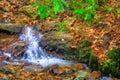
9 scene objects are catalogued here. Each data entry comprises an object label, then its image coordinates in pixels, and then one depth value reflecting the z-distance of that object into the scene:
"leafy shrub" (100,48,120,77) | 7.92
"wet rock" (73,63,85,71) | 8.32
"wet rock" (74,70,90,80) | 7.60
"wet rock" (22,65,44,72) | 8.20
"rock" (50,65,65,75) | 7.98
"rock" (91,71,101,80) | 7.83
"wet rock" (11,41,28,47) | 9.52
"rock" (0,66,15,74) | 7.78
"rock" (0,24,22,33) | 10.22
